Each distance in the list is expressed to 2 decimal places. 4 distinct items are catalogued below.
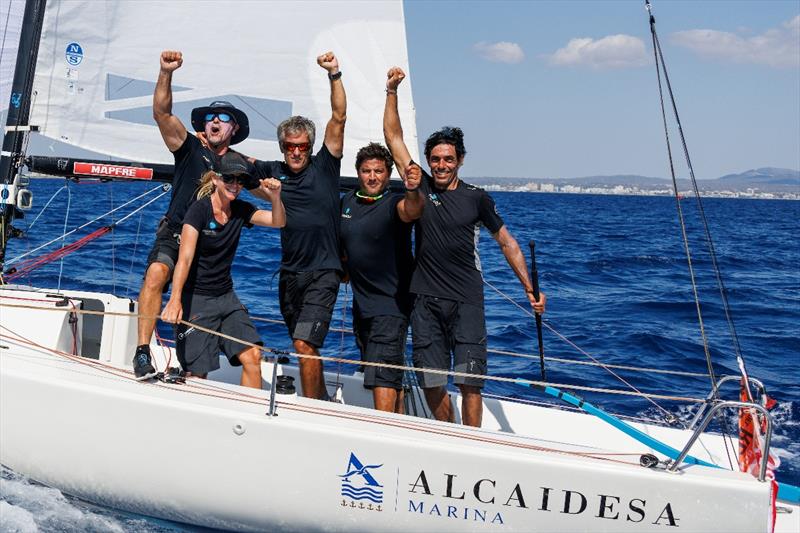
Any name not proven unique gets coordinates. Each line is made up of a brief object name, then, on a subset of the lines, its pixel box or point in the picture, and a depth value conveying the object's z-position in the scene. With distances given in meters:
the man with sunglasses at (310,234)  4.66
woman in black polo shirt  4.43
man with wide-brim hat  4.47
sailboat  3.73
